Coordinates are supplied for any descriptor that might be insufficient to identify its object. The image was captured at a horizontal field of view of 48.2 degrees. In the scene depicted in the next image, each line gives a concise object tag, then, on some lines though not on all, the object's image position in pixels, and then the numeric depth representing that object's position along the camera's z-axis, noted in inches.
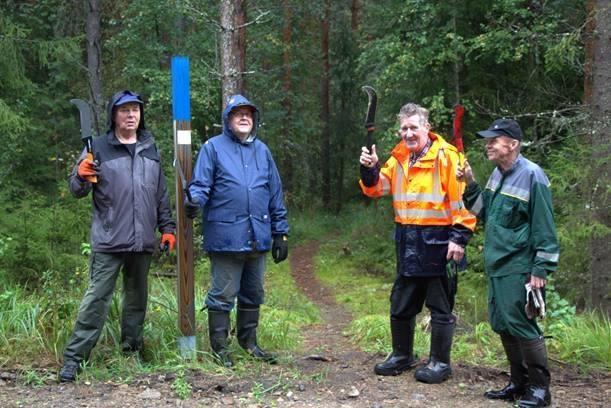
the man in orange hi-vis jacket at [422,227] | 199.5
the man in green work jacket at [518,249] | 174.1
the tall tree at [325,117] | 1109.7
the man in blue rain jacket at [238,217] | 207.6
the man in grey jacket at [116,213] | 200.2
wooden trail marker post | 222.2
